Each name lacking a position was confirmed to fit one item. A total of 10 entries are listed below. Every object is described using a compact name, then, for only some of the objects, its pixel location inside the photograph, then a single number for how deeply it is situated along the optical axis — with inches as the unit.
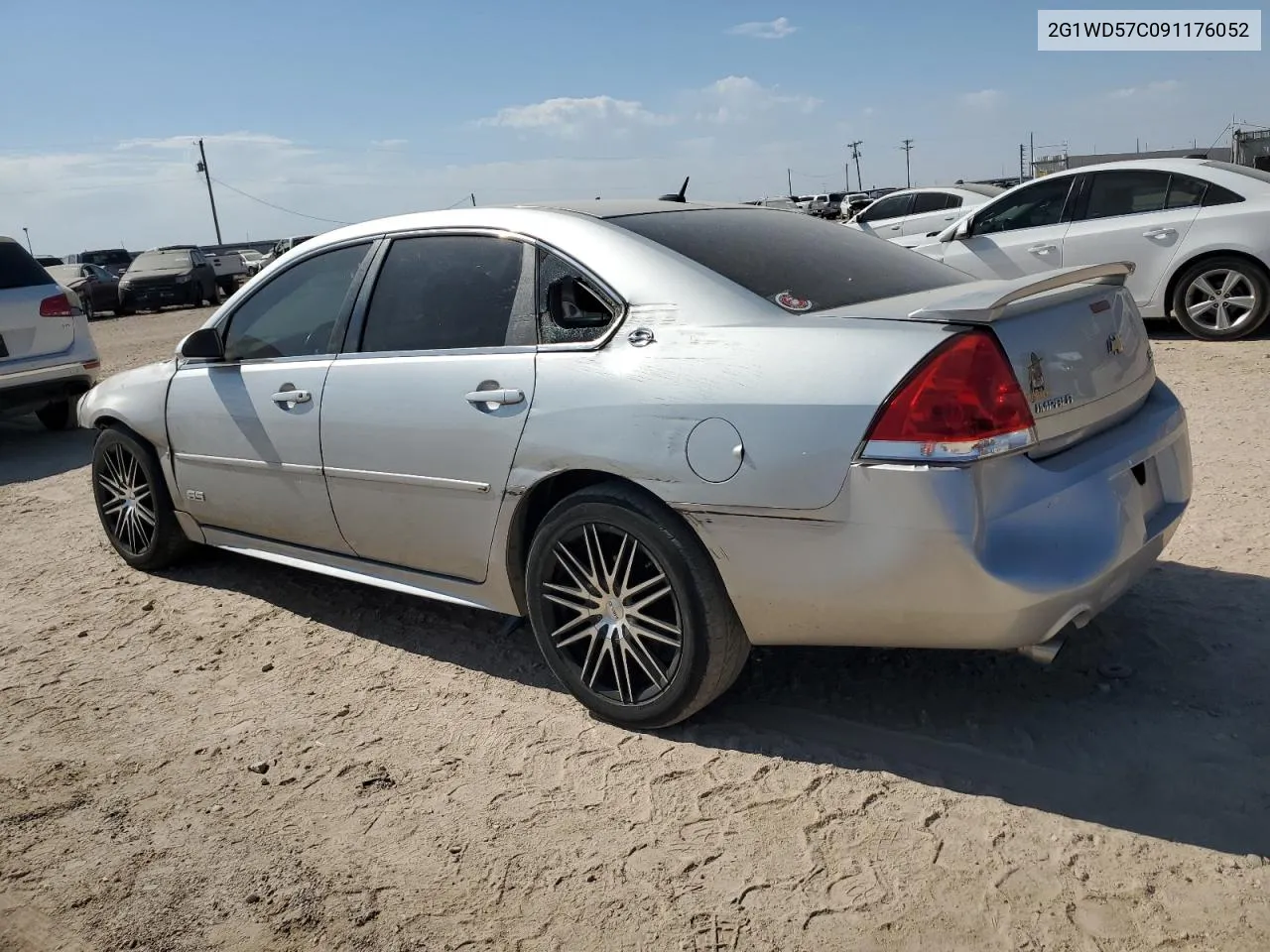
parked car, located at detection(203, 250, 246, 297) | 1256.8
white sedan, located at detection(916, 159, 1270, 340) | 339.0
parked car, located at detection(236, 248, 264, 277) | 1427.7
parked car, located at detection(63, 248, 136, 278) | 1603.1
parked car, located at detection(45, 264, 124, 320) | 1121.4
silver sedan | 105.5
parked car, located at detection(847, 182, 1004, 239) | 553.9
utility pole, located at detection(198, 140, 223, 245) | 2721.5
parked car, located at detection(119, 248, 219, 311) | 1112.2
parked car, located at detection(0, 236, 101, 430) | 344.2
